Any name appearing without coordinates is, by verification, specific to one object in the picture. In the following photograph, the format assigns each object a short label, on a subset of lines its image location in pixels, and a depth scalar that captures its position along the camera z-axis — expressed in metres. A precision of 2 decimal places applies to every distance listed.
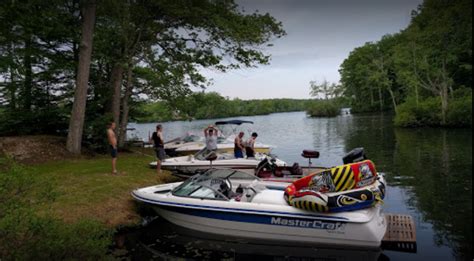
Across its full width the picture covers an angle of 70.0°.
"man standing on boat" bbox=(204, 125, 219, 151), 14.82
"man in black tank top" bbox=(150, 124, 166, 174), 13.18
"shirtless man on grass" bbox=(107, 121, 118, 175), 11.51
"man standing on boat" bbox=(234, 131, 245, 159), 14.94
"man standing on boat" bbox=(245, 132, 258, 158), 14.77
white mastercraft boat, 7.57
